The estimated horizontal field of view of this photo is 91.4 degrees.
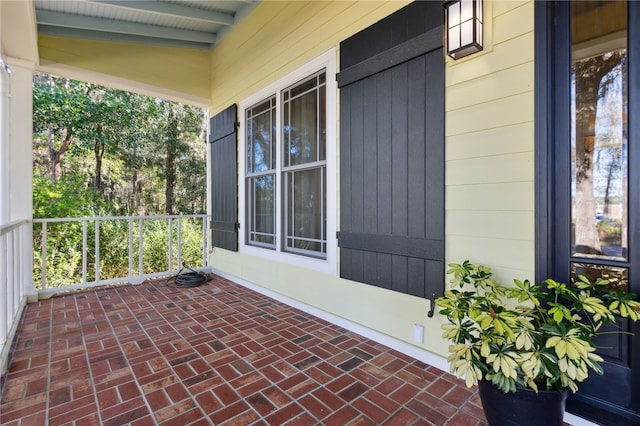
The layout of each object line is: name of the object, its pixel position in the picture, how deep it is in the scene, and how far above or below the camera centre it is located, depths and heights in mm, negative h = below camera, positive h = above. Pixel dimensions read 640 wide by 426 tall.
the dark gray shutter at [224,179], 4445 +496
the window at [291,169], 3098 +481
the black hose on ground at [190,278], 4363 -969
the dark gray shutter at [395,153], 2121 +443
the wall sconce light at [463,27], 1838 +1114
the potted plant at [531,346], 1268 -585
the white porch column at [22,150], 3459 +697
